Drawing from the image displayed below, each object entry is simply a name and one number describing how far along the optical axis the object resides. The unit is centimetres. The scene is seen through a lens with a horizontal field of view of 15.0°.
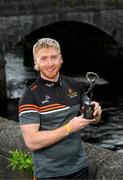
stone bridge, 1828
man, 307
